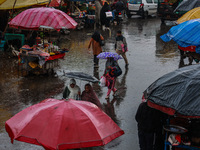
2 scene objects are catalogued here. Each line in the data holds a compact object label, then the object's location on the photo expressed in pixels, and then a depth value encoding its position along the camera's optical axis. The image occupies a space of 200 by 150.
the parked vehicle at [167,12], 27.89
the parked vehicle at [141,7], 30.27
